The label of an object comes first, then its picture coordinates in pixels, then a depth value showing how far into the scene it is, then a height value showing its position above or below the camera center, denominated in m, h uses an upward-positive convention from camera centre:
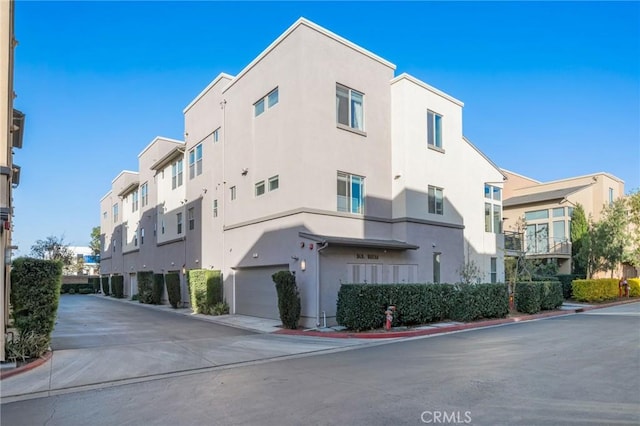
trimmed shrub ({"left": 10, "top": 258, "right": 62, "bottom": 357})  10.63 -1.09
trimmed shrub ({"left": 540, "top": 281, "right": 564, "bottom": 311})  22.61 -2.54
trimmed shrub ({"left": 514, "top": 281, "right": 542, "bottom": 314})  21.34 -2.48
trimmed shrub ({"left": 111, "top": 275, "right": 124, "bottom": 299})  39.44 -3.27
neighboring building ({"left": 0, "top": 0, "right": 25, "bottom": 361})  9.67 +2.14
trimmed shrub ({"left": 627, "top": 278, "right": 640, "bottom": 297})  33.81 -3.25
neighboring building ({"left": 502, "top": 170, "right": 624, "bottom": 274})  37.38 +3.32
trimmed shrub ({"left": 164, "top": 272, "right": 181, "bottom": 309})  25.91 -2.30
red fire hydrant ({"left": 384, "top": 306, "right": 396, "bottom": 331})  15.36 -2.35
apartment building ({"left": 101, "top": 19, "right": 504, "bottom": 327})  17.27 +3.04
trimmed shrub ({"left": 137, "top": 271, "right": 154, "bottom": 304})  30.38 -2.59
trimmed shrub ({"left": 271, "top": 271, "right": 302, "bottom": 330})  15.84 -1.82
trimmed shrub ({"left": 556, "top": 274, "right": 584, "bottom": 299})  31.88 -2.67
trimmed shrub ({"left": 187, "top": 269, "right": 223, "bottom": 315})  21.84 -1.95
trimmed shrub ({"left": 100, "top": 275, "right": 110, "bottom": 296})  45.10 -3.60
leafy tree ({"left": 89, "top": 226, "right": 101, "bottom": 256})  77.38 +1.58
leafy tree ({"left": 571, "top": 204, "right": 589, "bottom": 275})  36.44 +1.08
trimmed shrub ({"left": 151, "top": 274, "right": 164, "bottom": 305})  29.42 -2.59
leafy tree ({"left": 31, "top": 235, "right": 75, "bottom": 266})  58.59 +0.26
